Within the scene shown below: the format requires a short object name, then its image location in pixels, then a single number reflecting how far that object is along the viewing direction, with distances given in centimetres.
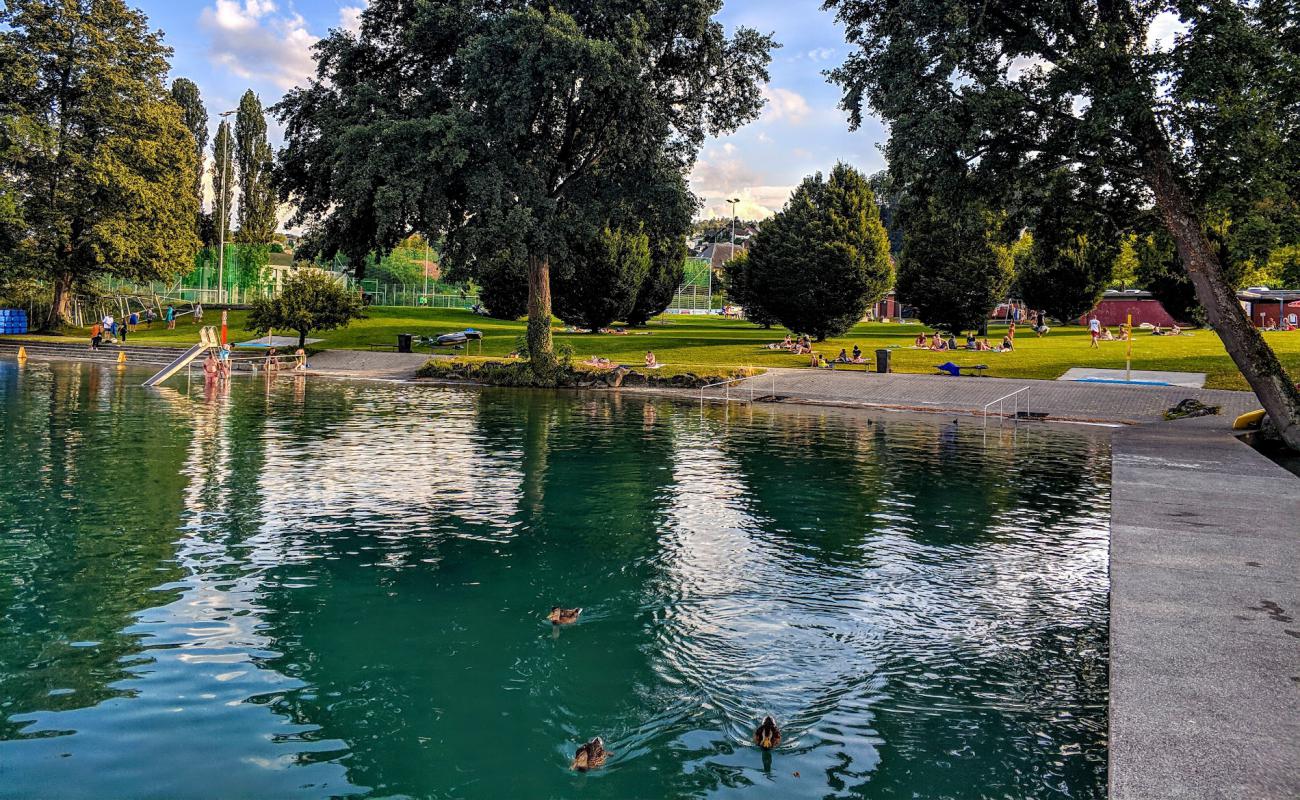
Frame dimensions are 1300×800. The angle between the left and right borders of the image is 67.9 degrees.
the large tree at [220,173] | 8155
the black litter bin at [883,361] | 4147
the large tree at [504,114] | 3494
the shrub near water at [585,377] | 4047
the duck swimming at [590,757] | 650
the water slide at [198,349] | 4091
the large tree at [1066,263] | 2753
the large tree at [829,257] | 5222
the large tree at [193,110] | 9638
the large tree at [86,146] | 6159
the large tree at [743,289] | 6233
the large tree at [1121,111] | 2131
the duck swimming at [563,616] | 948
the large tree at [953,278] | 5341
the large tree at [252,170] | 9119
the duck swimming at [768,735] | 684
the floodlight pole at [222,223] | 7419
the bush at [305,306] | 5209
